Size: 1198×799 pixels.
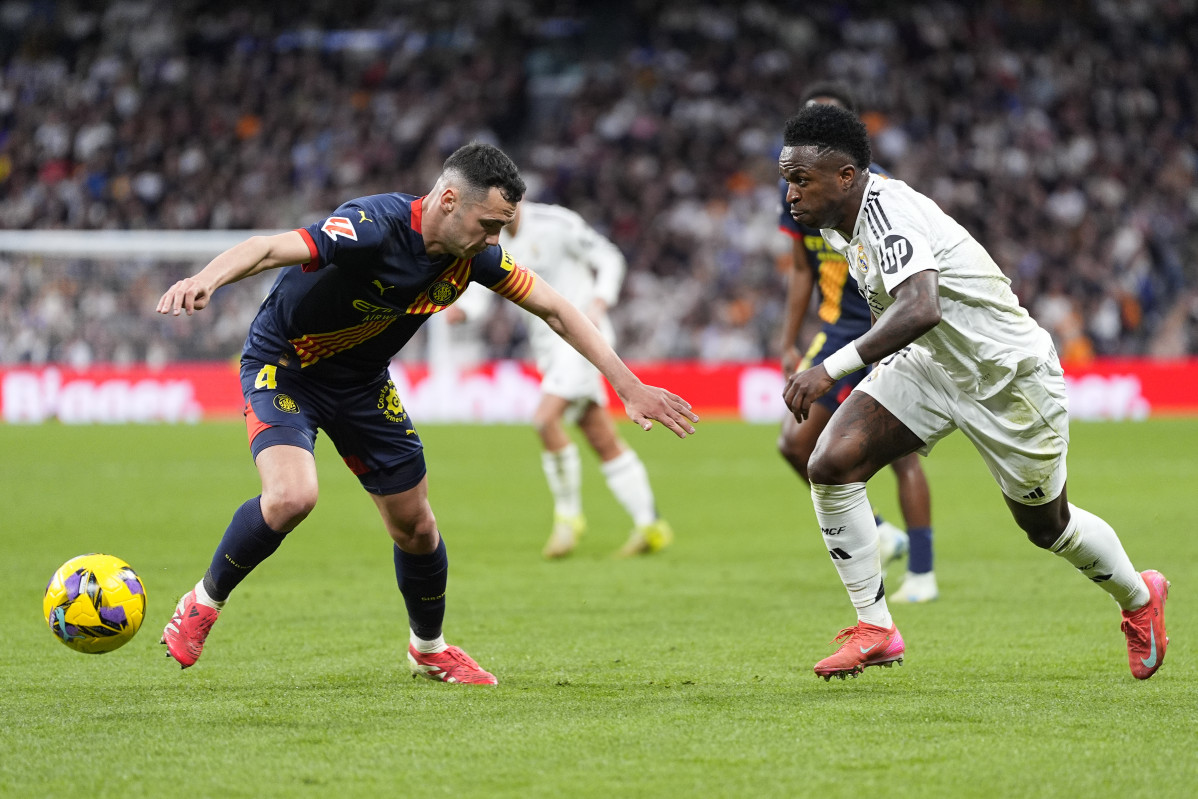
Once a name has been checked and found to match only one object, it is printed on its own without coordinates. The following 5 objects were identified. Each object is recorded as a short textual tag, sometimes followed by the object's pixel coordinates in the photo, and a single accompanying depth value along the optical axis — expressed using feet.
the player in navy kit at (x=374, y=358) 32.07
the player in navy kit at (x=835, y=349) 49.24
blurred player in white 64.18
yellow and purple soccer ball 33.19
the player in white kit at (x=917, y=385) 31.60
